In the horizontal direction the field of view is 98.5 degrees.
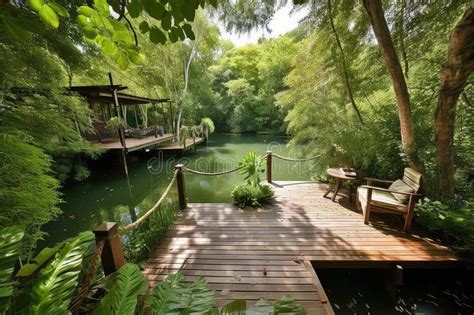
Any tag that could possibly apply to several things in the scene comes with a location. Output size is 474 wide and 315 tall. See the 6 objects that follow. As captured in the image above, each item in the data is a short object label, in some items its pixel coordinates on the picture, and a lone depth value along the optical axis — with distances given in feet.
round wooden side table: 12.83
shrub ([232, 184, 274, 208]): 13.87
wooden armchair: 9.71
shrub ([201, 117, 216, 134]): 52.69
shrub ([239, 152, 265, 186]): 15.19
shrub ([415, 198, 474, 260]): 8.11
